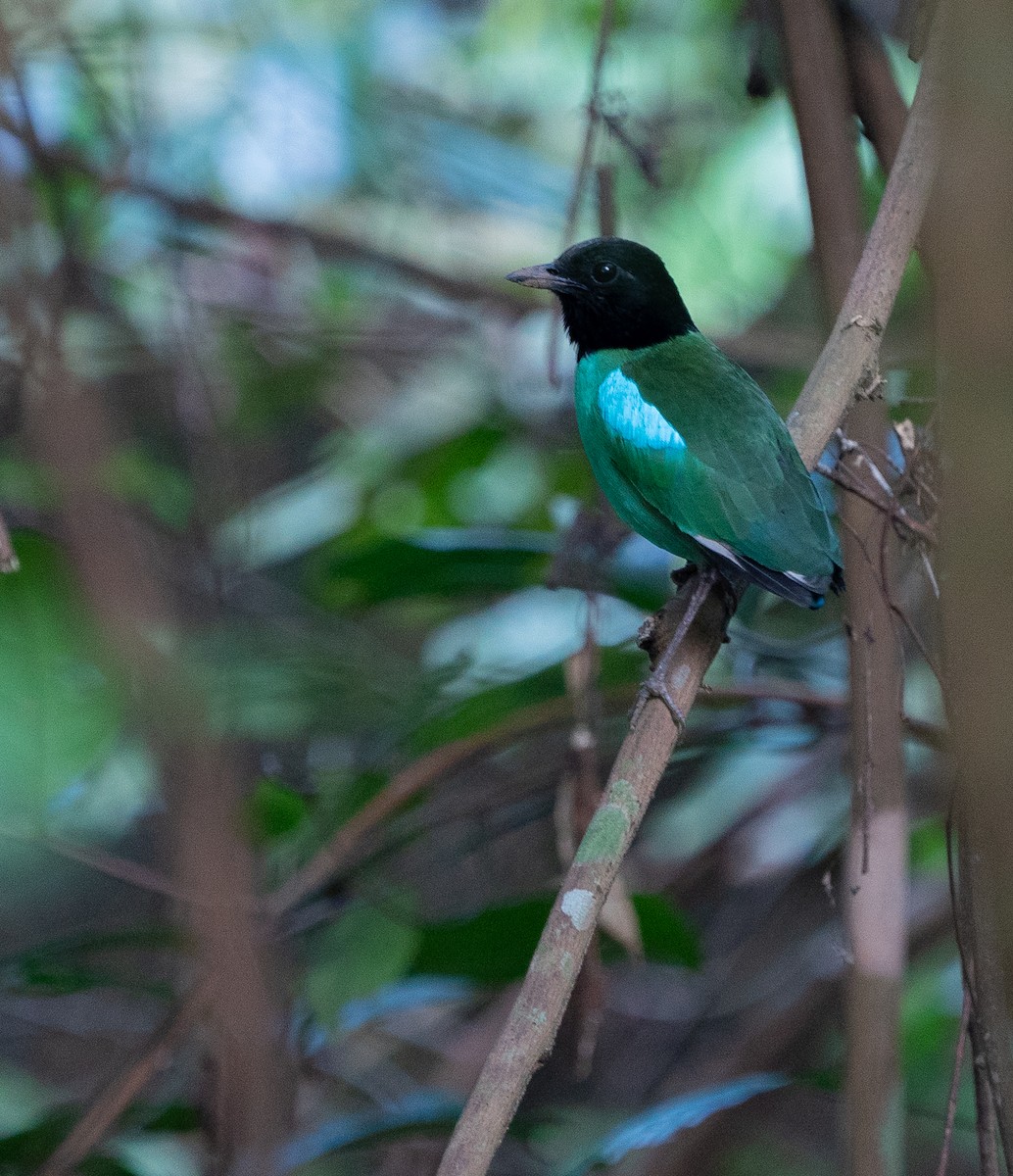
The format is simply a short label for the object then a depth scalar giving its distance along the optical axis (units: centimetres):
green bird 584
